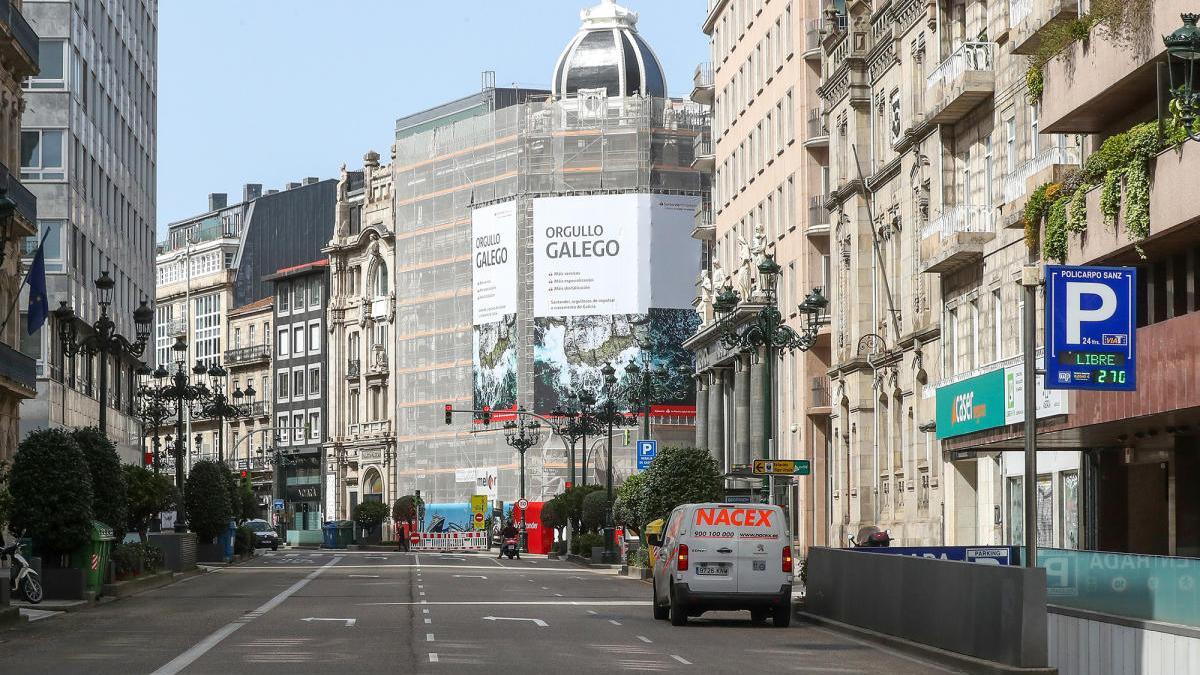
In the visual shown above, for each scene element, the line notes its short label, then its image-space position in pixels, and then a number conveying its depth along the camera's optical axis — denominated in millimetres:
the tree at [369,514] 122938
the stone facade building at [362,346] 134875
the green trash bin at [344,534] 121688
